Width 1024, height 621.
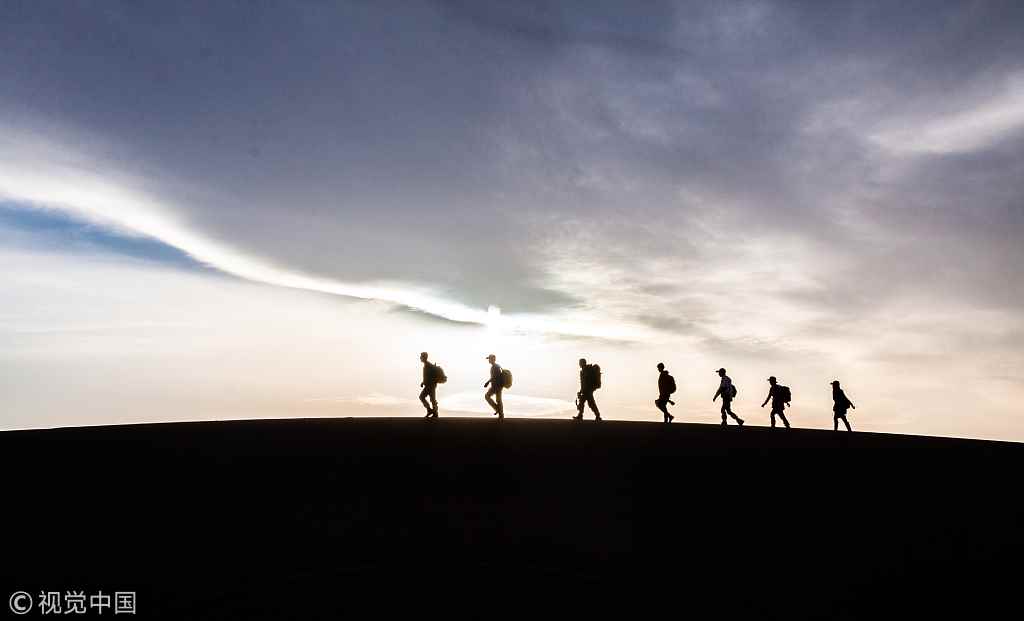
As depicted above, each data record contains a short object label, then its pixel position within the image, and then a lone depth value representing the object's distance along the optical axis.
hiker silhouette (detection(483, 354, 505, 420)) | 20.64
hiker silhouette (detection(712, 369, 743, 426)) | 21.72
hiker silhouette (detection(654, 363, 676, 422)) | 21.20
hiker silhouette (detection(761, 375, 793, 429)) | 22.28
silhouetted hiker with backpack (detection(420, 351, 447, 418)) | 20.53
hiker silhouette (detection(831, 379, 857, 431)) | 21.89
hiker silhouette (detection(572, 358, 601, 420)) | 20.94
